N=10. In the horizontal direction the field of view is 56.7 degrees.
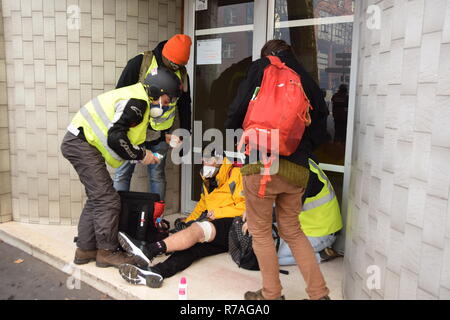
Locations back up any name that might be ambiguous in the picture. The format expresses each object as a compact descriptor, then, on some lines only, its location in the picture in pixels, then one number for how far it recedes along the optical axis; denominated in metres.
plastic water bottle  2.56
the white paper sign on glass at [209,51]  4.57
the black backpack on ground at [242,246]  3.35
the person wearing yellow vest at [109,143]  3.11
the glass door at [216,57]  4.31
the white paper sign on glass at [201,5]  4.61
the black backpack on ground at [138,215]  3.53
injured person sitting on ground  3.14
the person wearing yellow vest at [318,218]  3.45
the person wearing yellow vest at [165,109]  3.71
